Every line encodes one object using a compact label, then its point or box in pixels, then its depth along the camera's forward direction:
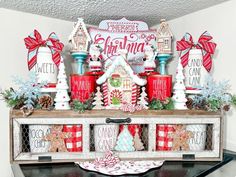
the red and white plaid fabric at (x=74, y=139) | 0.99
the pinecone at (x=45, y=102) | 0.97
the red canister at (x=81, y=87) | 1.02
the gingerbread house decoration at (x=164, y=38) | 1.12
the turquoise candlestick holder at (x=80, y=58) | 1.09
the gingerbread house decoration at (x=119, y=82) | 1.03
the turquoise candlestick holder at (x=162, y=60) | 1.14
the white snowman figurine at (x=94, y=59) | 1.09
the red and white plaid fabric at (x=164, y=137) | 1.03
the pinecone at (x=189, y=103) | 1.05
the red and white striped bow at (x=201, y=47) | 1.08
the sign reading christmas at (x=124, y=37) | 1.17
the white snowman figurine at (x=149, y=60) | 1.12
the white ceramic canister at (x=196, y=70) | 1.08
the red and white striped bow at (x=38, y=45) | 1.05
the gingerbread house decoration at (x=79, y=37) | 1.08
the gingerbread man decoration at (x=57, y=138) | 0.99
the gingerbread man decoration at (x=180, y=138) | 1.04
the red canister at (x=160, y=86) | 1.05
